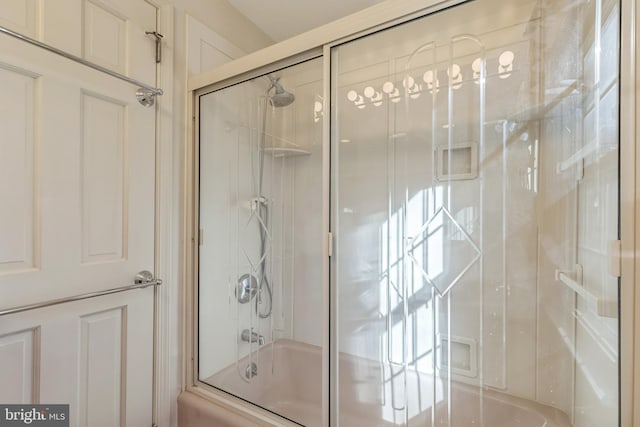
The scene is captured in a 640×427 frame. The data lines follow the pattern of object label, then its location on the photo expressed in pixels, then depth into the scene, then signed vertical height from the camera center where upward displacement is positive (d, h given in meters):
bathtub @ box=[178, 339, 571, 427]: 1.33 -0.87
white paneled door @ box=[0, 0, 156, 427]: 0.99 +0.02
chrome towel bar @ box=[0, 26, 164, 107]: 0.96 +0.53
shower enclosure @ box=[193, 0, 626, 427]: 1.14 -0.05
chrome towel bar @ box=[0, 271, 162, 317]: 0.96 -0.30
